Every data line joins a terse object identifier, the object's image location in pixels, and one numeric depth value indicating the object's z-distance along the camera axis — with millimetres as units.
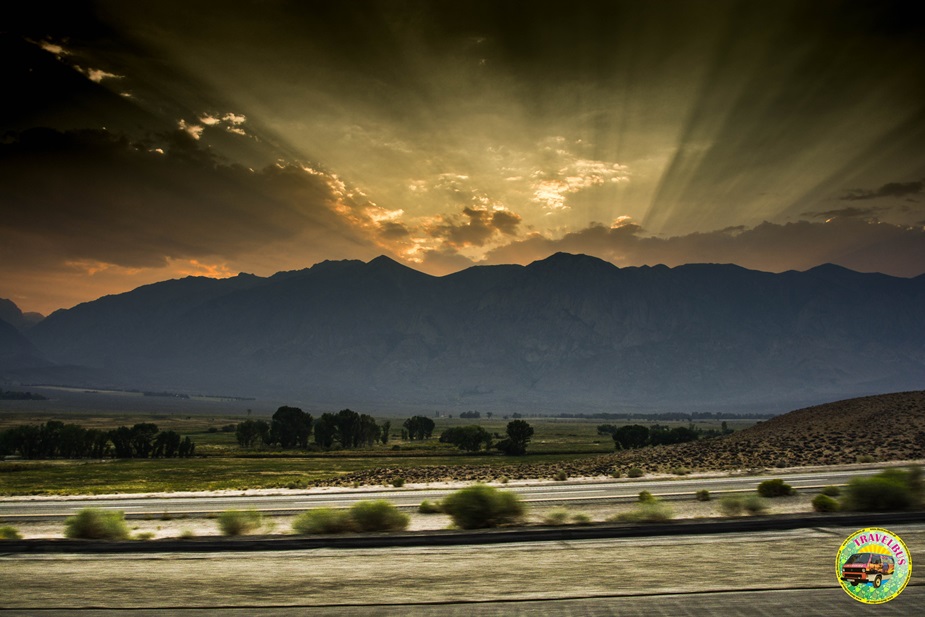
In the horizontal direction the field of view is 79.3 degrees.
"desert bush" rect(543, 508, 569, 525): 14780
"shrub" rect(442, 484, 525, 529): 14531
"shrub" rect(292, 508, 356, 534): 14149
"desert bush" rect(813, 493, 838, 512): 14211
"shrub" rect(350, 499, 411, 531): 14117
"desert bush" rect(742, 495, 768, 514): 15820
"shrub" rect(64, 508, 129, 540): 14305
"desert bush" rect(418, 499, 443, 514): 21719
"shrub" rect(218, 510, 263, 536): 14992
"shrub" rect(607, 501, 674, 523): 12621
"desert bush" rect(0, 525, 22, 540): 15617
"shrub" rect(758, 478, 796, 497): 21906
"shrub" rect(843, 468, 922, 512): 13078
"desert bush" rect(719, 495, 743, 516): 16281
